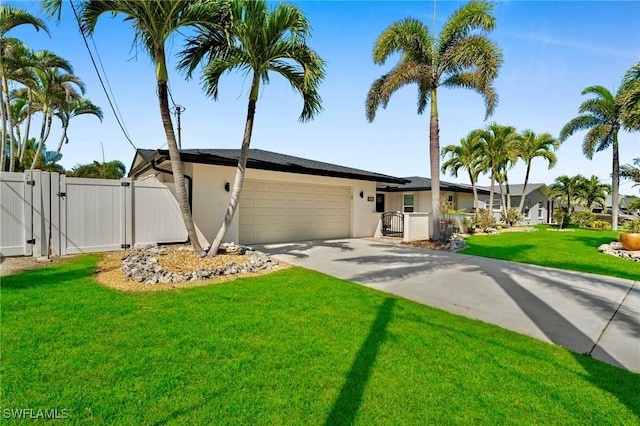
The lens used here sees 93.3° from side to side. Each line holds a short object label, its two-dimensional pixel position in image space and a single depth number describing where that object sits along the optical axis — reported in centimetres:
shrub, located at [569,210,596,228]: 2484
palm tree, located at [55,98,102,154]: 1890
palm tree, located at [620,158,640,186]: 1828
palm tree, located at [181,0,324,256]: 632
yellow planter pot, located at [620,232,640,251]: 1000
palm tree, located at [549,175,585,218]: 2975
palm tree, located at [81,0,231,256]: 552
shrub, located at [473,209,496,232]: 1849
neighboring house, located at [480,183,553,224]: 3041
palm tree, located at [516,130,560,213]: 2278
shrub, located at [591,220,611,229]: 2433
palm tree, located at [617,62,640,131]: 982
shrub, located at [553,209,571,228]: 2173
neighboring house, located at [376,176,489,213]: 2105
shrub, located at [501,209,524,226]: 2227
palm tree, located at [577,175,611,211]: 3022
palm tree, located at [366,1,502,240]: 1028
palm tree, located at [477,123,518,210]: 2098
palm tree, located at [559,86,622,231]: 1941
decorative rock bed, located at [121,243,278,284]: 560
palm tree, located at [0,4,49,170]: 1052
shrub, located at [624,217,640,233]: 1043
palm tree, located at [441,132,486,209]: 2175
